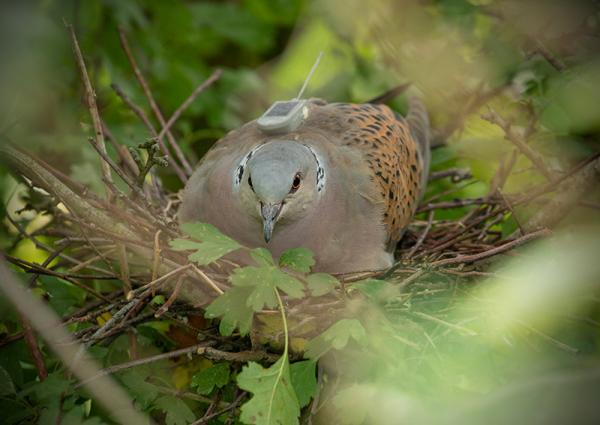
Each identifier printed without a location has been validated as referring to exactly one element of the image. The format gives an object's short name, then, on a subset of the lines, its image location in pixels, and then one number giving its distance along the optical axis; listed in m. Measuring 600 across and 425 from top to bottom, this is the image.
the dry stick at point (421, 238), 7.14
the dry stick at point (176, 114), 7.89
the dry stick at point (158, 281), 5.35
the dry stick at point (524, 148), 6.64
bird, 6.33
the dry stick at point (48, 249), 6.13
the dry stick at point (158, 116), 7.82
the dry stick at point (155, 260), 5.46
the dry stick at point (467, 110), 8.76
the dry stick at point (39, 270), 5.41
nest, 5.36
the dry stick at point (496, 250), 5.59
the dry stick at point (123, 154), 7.42
